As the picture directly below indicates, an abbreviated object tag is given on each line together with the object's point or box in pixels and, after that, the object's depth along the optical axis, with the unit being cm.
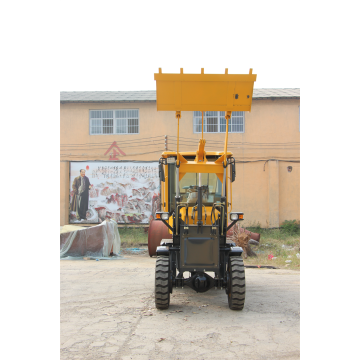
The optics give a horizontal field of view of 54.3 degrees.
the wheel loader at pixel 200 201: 516
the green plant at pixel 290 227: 1798
